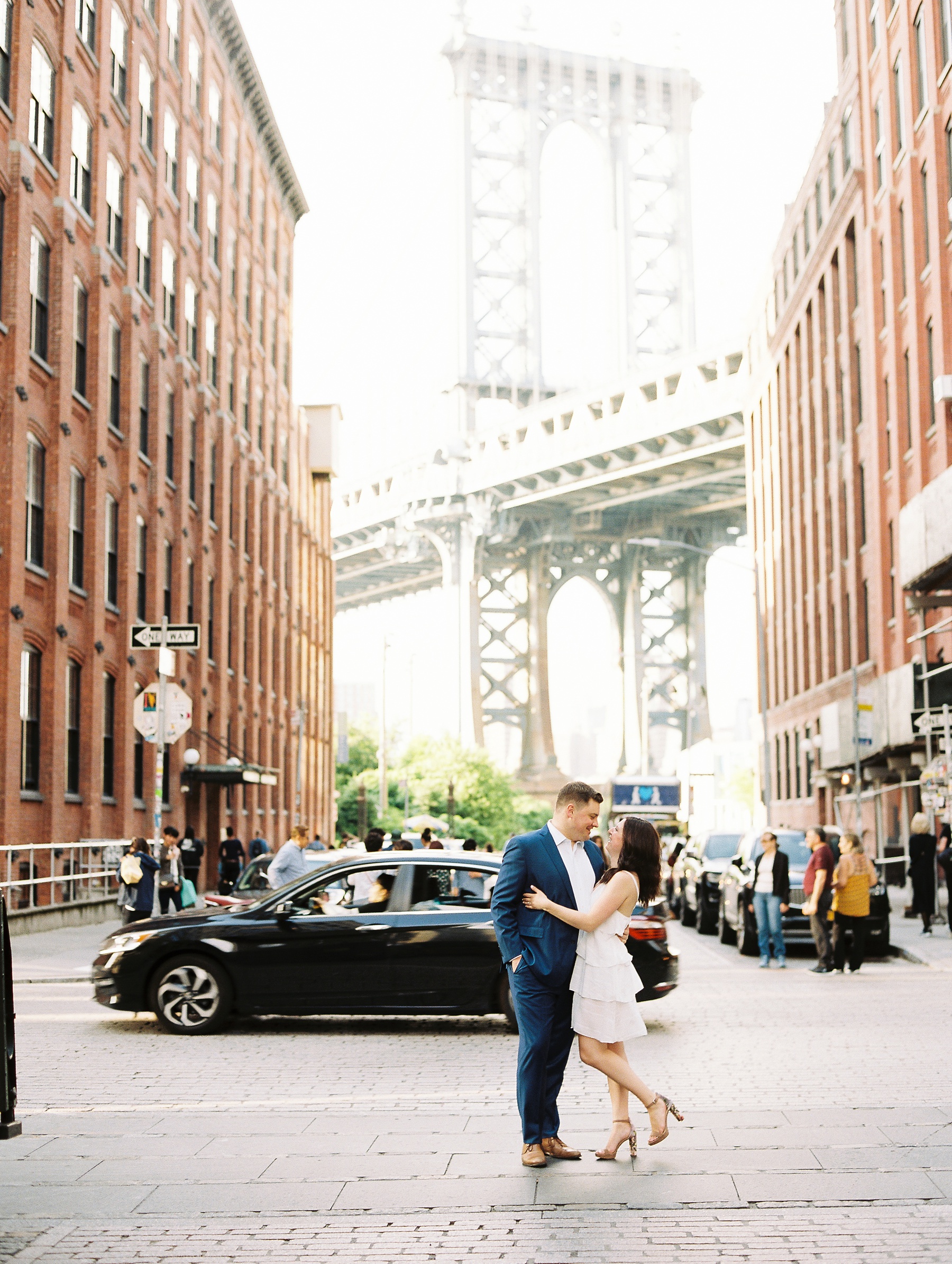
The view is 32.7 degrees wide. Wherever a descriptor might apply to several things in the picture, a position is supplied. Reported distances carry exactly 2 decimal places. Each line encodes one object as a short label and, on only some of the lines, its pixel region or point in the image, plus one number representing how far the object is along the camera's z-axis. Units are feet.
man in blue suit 23.08
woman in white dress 23.18
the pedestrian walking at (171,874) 67.21
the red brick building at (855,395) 112.16
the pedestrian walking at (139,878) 56.29
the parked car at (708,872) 85.25
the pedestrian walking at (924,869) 74.74
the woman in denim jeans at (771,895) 59.36
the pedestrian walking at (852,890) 55.67
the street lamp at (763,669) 144.05
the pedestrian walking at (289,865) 58.18
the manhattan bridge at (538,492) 287.28
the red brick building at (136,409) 84.33
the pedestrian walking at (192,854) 88.22
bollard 18.83
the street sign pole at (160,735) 63.62
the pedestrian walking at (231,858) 95.20
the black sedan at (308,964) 39.68
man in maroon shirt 56.80
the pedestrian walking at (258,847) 101.91
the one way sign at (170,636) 62.80
